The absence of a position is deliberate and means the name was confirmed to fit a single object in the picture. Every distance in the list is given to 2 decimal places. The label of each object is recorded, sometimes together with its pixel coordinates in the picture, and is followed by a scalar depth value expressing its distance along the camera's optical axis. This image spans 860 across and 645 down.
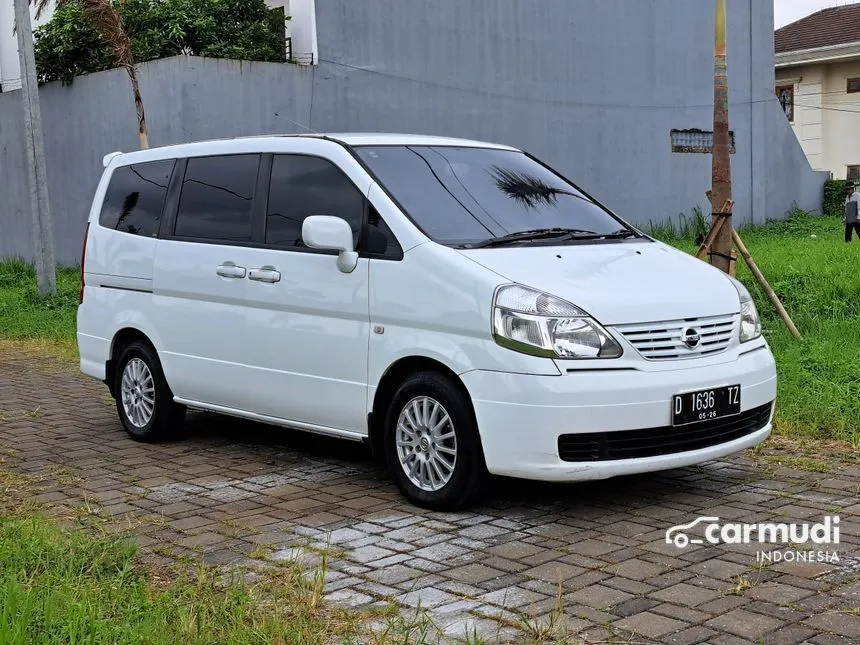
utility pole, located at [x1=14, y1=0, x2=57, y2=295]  16.28
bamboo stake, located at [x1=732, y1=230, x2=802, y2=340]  9.67
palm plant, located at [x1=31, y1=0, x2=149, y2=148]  17.03
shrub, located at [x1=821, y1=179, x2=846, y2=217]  31.23
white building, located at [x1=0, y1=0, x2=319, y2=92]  19.19
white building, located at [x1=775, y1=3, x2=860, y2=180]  35.91
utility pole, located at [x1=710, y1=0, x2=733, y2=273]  10.20
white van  5.23
